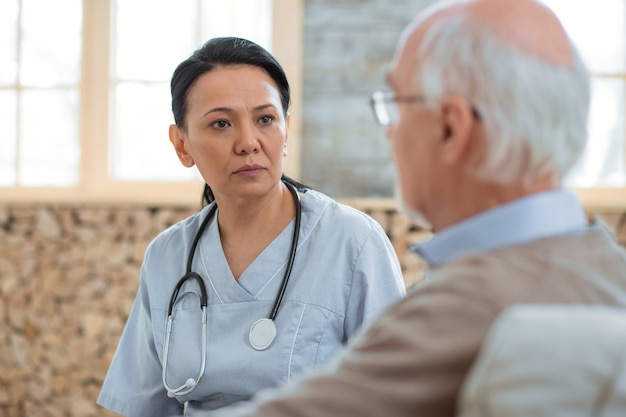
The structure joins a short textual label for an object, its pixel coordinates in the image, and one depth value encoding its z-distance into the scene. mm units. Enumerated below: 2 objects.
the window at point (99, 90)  4656
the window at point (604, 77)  4220
